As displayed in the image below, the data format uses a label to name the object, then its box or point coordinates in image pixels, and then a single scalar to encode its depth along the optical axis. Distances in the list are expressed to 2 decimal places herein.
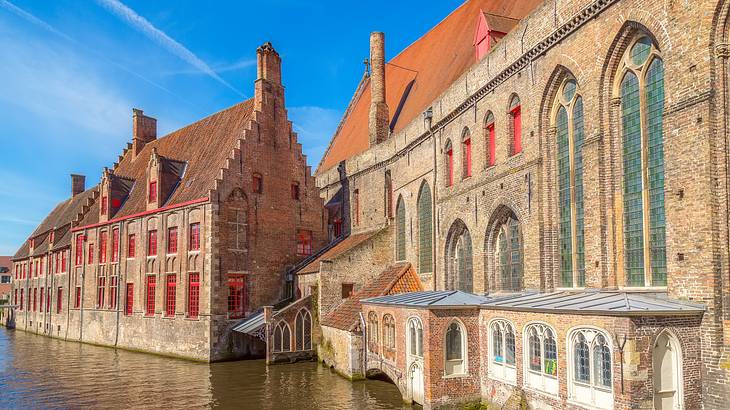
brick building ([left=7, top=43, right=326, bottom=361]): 24.02
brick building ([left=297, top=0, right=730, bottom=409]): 8.99
